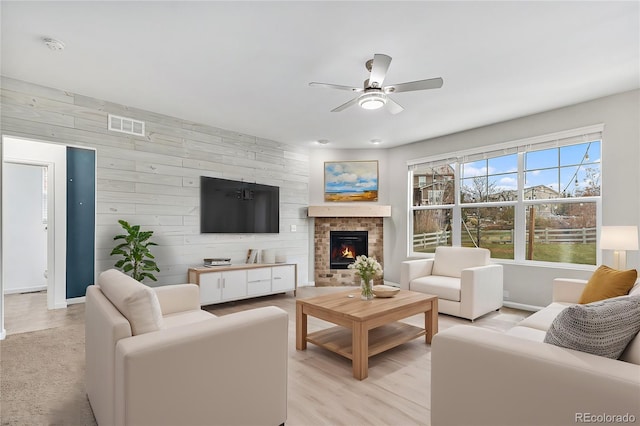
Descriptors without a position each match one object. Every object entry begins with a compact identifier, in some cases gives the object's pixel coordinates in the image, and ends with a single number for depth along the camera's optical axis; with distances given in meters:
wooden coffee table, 2.45
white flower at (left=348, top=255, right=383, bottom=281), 3.08
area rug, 1.92
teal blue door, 4.01
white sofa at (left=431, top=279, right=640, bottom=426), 1.11
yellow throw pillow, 2.29
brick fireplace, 6.07
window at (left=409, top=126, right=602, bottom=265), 4.02
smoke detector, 2.66
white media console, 4.32
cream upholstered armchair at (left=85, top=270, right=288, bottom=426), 1.29
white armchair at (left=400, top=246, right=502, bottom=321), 3.75
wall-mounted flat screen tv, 4.81
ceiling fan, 2.51
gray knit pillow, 1.26
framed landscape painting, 6.20
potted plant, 3.79
